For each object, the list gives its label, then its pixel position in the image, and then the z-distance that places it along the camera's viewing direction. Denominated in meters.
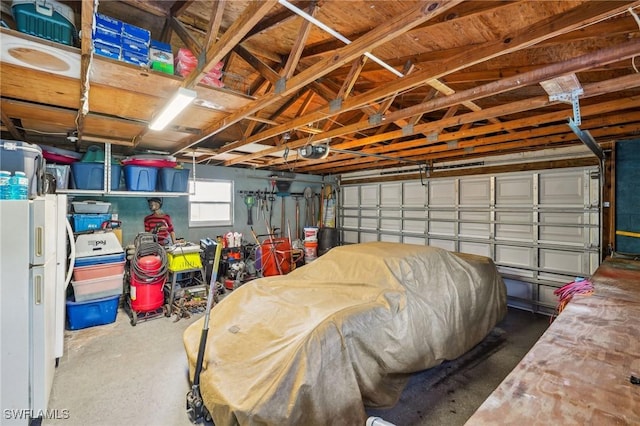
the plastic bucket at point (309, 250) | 6.98
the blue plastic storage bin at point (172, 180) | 4.69
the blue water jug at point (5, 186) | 1.85
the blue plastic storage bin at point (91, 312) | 3.71
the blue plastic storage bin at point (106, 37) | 1.85
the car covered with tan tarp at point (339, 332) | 1.76
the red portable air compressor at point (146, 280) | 4.00
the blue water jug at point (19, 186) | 1.90
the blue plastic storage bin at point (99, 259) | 3.66
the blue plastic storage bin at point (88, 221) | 4.12
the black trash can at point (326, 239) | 7.45
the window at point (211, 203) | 5.96
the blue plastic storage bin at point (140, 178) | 4.32
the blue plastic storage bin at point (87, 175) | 4.00
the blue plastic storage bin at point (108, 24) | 1.83
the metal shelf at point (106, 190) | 3.90
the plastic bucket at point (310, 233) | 7.05
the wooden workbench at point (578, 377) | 1.01
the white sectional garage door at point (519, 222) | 4.29
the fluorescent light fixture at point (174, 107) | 2.18
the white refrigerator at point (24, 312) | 1.87
